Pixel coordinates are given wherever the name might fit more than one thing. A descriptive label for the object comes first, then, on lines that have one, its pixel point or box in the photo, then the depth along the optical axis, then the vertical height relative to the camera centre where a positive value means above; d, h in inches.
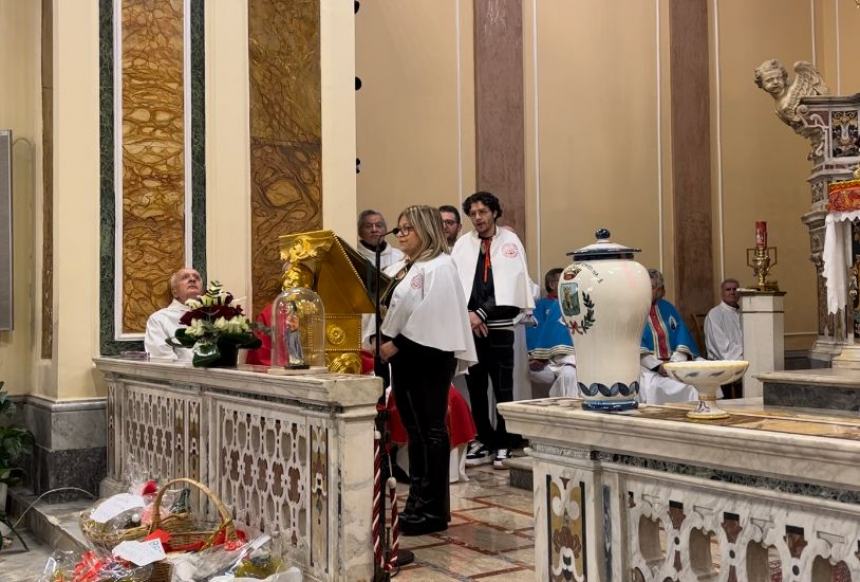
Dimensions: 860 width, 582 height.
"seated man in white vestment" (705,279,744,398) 375.2 -9.9
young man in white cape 267.3 +1.9
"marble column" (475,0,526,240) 364.8 +74.8
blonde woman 184.5 -6.9
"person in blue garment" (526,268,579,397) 302.7 -13.2
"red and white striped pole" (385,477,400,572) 150.4 -33.5
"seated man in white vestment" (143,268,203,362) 233.3 -1.2
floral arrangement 174.9 -3.3
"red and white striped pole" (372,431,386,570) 140.6 -28.5
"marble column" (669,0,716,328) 411.5 +61.8
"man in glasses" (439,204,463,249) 283.9 +24.6
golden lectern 173.0 +5.1
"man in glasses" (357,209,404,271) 276.4 +21.5
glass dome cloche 156.3 -2.8
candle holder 292.0 +11.1
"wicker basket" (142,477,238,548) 150.2 -35.7
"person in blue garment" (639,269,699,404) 301.1 -14.4
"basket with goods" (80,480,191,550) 164.7 -35.0
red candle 288.4 +20.2
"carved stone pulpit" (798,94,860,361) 314.5 +49.7
